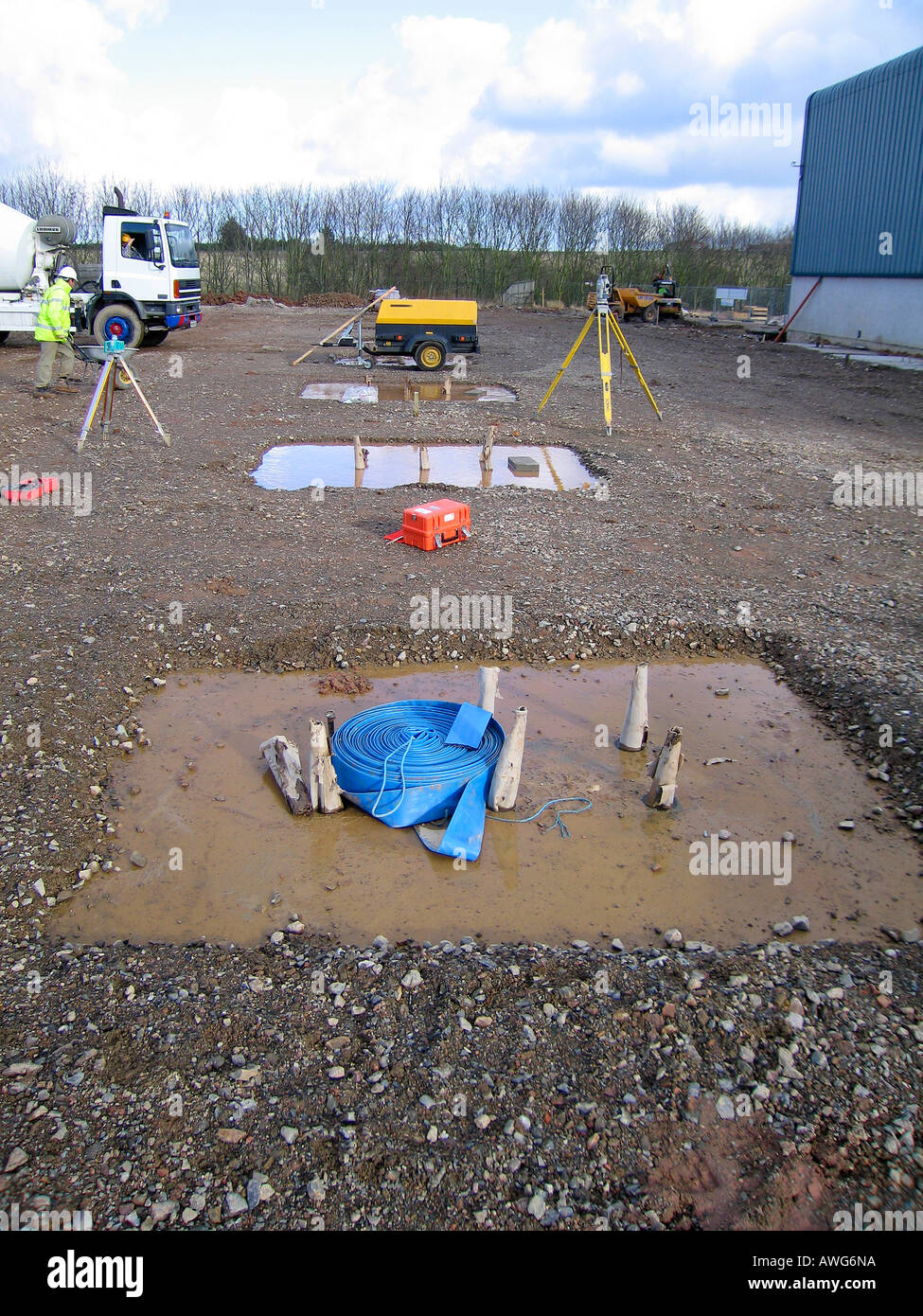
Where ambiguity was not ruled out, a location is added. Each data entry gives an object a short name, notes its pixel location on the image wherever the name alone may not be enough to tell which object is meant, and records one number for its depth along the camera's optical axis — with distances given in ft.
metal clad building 74.69
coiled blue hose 17.38
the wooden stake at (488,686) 19.10
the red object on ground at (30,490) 33.24
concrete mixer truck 60.90
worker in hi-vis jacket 47.39
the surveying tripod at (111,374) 36.55
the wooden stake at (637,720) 19.65
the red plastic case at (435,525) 28.84
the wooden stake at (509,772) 17.20
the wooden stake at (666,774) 17.72
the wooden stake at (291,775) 17.46
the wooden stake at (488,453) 37.45
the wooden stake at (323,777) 17.17
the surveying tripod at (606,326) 40.93
